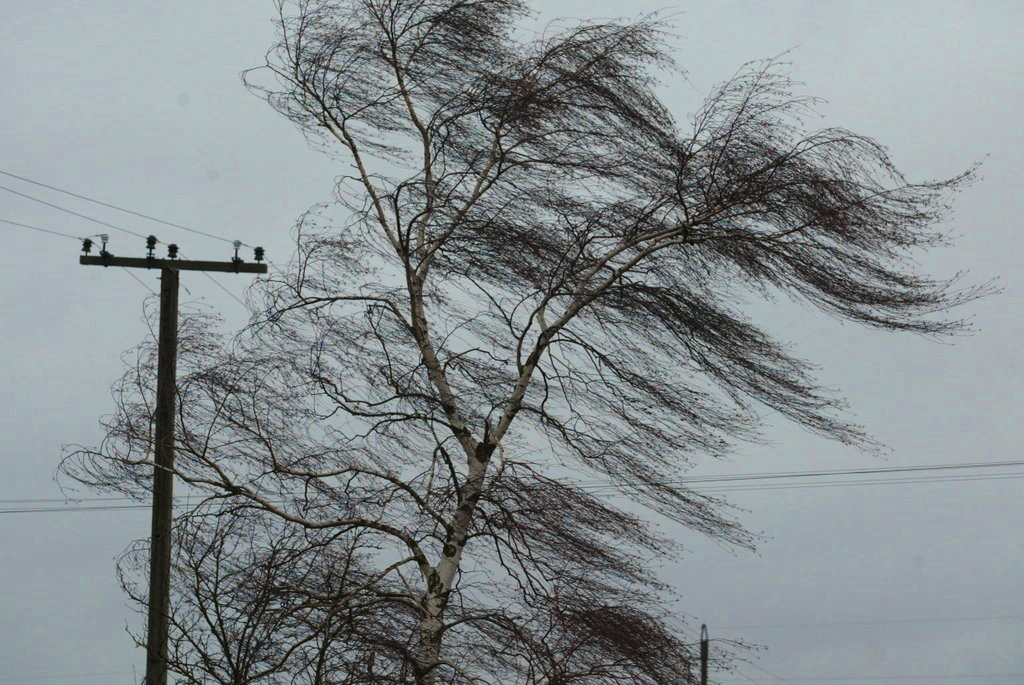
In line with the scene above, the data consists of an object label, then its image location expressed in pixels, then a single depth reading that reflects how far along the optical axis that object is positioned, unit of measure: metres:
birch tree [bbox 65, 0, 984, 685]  19.14
